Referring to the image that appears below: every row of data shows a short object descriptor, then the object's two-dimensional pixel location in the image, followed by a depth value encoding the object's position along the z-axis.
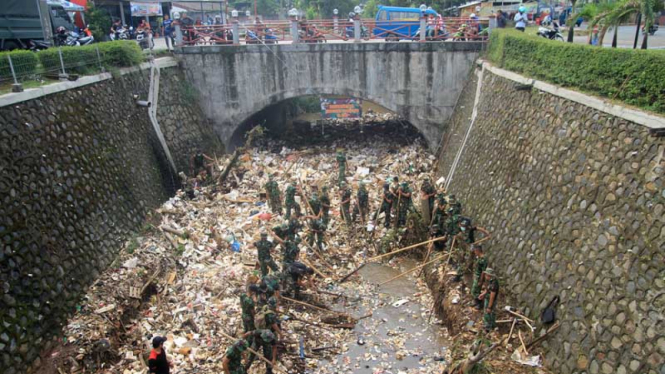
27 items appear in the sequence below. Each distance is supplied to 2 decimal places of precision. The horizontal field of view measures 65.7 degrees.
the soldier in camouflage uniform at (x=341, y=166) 16.81
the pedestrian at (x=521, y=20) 18.08
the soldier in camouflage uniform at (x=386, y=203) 14.11
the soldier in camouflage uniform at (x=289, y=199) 14.23
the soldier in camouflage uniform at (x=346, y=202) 14.58
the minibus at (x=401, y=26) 19.41
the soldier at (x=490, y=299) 9.08
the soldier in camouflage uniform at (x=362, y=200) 14.41
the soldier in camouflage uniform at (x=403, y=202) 13.88
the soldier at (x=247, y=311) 8.85
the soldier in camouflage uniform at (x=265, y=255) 11.05
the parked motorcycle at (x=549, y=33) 16.94
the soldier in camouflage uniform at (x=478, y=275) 9.77
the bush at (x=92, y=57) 13.19
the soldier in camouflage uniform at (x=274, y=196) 15.45
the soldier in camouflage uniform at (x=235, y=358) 7.61
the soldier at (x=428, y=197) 13.66
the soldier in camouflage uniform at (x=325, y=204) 14.06
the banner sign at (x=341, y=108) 21.97
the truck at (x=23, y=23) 15.52
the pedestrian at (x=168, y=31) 20.34
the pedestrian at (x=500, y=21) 19.36
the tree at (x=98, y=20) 22.22
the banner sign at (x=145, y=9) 24.12
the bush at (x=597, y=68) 8.73
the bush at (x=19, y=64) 11.75
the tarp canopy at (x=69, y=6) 20.33
